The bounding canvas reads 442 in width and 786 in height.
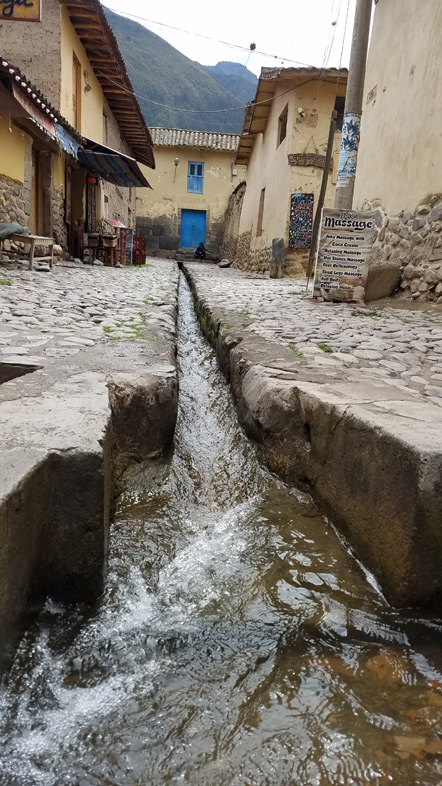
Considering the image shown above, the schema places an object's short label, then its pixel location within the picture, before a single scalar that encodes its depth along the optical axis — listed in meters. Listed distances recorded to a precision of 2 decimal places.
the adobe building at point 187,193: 26.16
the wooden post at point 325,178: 11.27
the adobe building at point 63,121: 9.42
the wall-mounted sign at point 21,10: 9.43
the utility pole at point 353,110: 7.51
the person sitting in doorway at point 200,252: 24.31
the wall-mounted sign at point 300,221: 12.48
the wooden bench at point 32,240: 8.30
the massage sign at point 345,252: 6.52
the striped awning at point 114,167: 12.01
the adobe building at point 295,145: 12.19
